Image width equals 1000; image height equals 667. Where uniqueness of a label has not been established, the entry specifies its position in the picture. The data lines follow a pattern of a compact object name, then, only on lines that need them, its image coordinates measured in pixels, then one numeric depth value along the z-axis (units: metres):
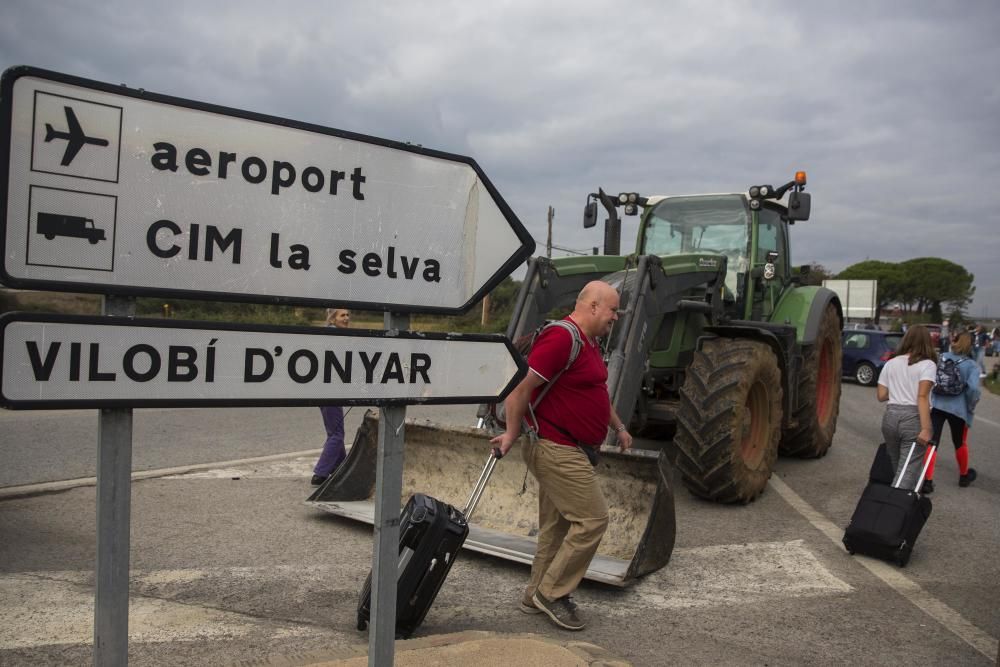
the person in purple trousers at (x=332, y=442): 6.74
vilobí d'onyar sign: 1.83
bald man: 3.99
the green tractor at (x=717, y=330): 6.17
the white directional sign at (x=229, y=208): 1.81
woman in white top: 5.98
